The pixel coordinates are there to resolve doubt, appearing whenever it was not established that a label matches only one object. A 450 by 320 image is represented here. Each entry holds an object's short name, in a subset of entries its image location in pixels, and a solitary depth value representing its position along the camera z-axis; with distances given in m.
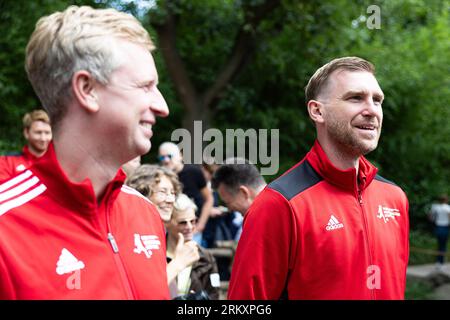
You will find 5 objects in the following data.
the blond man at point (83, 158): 1.96
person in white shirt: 15.47
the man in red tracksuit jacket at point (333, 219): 2.95
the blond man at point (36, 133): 5.79
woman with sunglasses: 4.48
